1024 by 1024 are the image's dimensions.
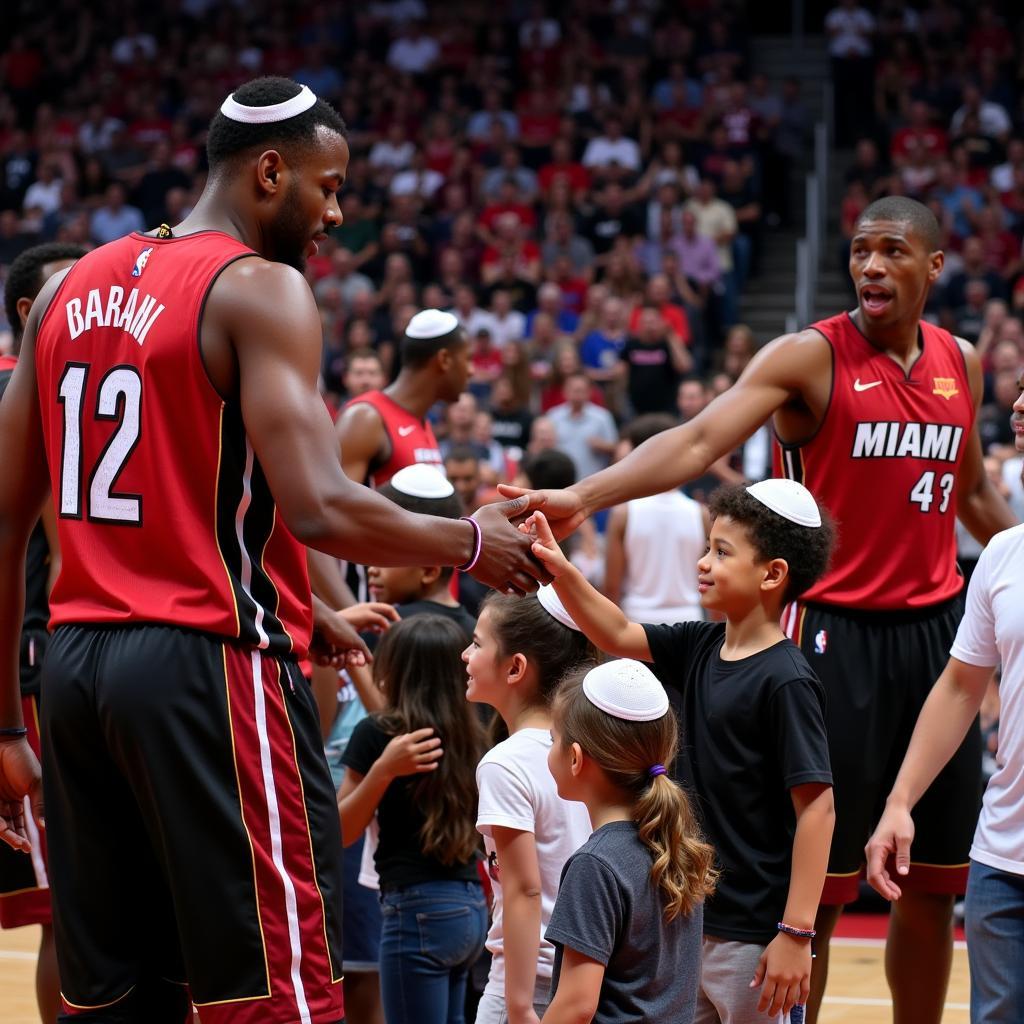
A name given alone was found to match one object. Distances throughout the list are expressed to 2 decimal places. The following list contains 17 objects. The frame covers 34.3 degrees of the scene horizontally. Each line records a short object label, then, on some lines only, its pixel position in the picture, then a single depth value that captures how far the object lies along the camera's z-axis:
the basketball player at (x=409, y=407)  6.46
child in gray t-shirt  3.25
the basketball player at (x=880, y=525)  4.72
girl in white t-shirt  3.69
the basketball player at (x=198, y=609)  3.07
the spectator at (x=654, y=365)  14.01
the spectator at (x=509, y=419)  13.21
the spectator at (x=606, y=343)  14.38
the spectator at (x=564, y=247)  16.27
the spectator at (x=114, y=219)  18.14
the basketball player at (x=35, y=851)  4.85
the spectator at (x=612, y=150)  17.61
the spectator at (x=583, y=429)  12.74
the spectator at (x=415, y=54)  20.31
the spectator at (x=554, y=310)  15.02
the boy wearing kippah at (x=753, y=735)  3.75
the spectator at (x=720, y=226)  16.17
